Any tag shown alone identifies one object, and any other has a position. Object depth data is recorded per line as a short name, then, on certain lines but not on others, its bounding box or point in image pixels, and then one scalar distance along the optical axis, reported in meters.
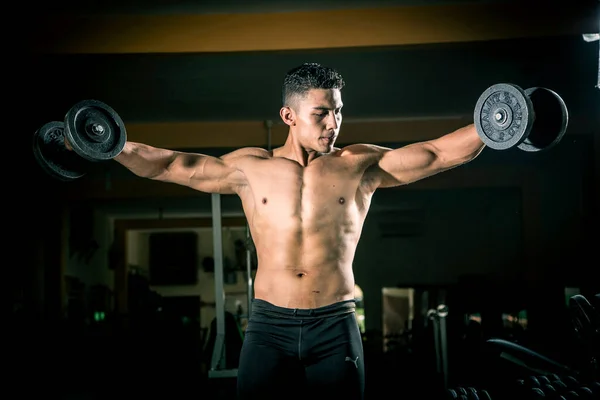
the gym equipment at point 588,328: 3.92
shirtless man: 2.23
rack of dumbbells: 3.46
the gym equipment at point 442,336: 6.33
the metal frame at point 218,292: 5.29
